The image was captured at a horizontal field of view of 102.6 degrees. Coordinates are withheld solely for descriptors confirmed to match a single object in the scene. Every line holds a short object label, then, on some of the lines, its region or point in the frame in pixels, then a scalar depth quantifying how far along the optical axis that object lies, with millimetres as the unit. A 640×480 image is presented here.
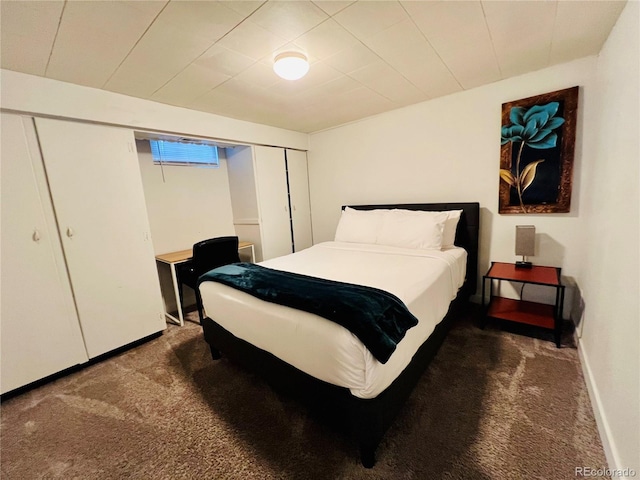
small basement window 3010
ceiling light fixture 1733
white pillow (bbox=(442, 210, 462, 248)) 2541
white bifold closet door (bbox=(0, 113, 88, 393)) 1809
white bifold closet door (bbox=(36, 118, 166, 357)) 2035
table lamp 2236
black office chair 2529
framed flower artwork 2164
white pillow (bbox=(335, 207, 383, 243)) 2861
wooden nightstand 2020
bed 1161
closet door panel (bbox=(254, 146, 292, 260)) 3498
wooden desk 2695
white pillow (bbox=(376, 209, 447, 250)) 2436
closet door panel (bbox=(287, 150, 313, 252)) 3945
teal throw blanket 1128
